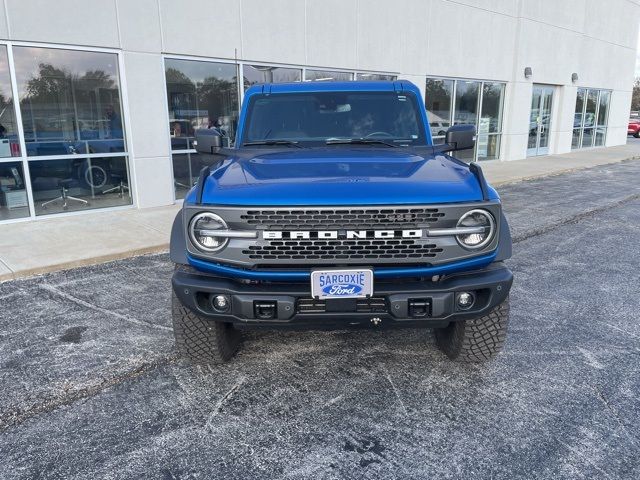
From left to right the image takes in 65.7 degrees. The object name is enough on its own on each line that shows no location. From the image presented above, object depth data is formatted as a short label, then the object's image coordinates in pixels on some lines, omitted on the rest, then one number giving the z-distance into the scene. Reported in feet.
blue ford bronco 9.09
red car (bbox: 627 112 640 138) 112.61
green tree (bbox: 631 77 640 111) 210.38
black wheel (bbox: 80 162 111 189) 28.25
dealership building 25.79
